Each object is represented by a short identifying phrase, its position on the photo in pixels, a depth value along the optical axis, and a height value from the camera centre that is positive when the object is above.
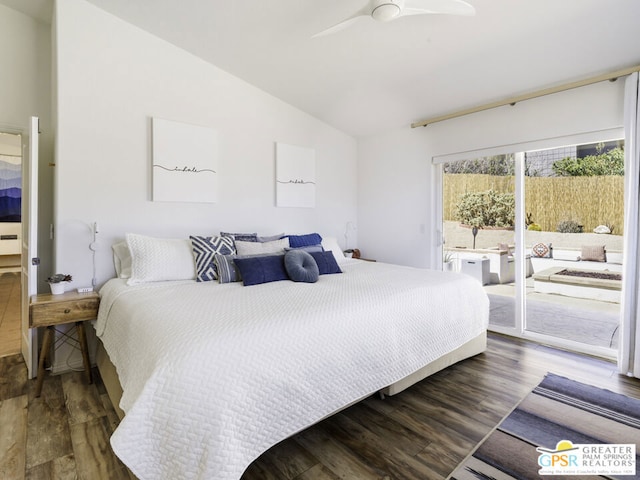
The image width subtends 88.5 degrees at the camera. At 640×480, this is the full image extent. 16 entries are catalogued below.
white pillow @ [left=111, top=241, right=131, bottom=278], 2.79 -0.17
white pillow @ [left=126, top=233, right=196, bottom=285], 2.54 -0.18
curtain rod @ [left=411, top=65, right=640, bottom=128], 2.57 +1.33
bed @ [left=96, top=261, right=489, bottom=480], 1.20 -0.55
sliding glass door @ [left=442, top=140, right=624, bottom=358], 2.94 +0.03
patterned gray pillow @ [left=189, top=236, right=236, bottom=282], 2.70 -0.12
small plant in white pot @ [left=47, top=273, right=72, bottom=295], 2.49 -0.36
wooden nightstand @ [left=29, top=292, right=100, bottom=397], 2.25 -0.55
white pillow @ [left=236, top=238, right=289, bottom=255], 2.96 -0.09
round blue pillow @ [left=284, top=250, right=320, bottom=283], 2.56 -0.23
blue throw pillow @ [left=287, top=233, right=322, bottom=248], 3.45 -0.03
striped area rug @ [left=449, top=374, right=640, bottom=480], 1.60 -1.09
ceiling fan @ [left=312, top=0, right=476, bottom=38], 1.90 +1.37
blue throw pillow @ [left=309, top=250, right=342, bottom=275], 2.93 -0.22
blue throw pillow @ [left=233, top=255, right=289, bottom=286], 2.50 -0.25
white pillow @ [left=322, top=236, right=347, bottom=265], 3.64 -0.11
